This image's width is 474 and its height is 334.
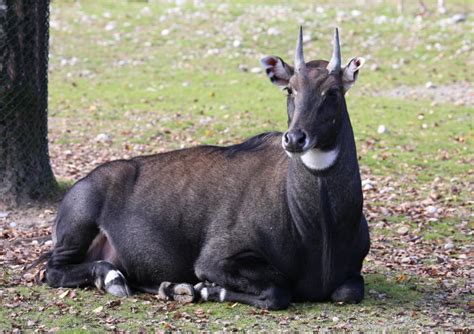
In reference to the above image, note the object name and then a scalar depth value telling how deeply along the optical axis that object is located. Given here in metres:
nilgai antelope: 15.70
